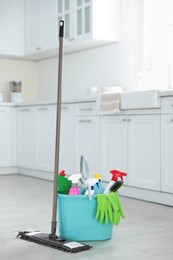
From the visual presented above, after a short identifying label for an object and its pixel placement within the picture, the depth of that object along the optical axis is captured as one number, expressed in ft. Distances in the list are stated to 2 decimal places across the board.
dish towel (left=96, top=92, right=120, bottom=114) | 13.41
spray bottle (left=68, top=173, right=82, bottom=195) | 8.29
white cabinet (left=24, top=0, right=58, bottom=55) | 18.18
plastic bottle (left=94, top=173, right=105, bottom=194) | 8.52
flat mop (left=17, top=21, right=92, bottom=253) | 7.84
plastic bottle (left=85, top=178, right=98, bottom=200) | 8.10
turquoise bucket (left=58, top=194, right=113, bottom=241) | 8.19
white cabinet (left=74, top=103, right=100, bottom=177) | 14.69
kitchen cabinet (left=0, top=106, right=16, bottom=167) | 18.63
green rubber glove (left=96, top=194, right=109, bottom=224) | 8.07
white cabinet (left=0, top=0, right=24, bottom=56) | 19.43
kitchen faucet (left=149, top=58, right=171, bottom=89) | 14.79
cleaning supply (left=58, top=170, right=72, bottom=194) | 8.56
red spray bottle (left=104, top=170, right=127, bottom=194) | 8.42
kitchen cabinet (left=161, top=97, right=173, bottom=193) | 11.84
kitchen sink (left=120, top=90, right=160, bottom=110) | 12.16
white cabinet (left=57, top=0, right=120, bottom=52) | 15.94
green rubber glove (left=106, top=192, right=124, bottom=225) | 8.13
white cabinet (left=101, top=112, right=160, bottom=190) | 12.37
